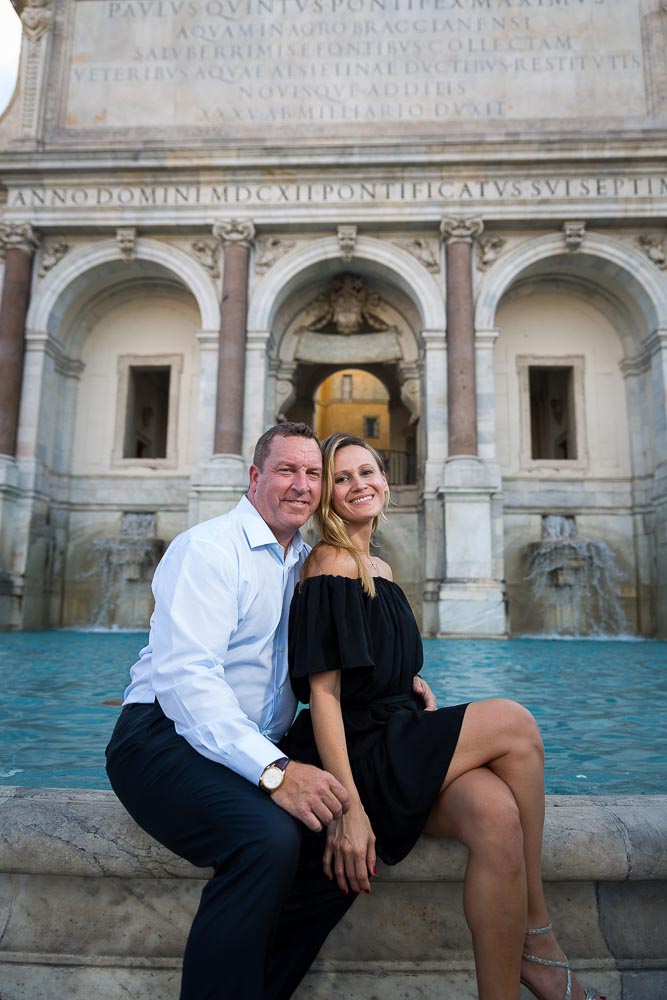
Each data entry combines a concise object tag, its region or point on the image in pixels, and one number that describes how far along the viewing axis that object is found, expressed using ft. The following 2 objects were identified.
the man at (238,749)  4.73
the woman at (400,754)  5.09
